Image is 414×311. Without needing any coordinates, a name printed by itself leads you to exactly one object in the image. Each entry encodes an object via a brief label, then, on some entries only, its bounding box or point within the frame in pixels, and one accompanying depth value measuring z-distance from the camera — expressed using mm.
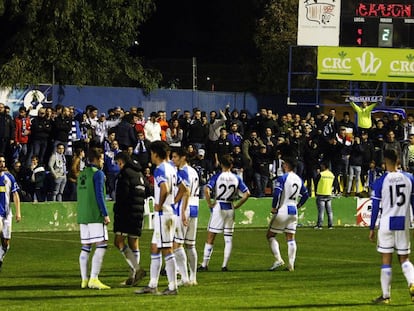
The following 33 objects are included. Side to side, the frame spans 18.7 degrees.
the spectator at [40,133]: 34719
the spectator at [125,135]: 36375
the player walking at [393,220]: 17484
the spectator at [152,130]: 36812
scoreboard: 42719
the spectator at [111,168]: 35866
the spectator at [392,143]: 38938
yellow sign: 43750
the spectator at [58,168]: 34969
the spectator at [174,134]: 37656
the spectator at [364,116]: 42219
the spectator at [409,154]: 40125
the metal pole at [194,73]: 50678
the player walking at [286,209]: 23391
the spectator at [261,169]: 38562
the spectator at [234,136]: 38562
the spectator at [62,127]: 34906
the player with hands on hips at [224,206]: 23391
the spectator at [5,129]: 34406
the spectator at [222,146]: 37947
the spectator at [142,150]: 36312
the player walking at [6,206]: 22234
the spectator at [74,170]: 33438
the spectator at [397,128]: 41375
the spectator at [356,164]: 40250
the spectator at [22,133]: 35250
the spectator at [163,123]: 37688
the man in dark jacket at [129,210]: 20062
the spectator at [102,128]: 36062
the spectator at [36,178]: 34688
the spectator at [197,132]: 38156
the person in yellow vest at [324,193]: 37281
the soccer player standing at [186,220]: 19453
